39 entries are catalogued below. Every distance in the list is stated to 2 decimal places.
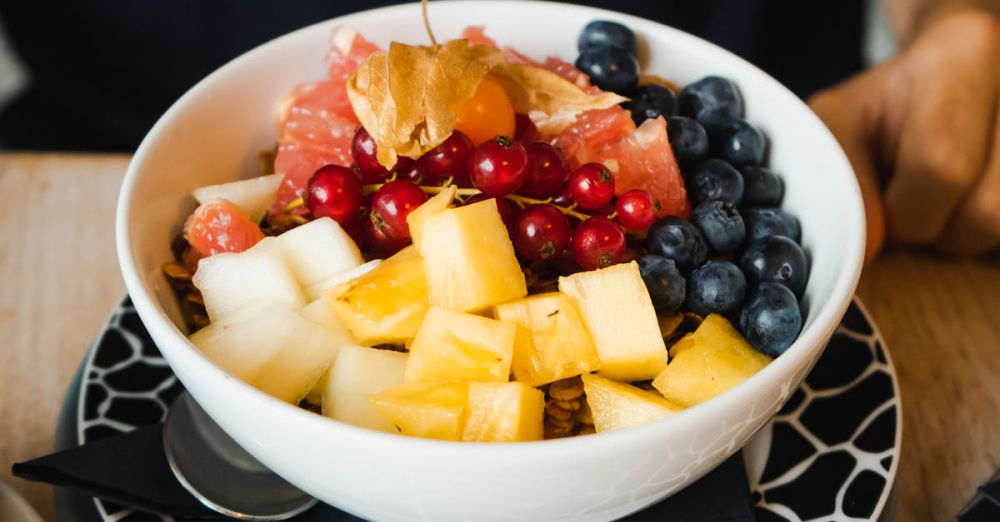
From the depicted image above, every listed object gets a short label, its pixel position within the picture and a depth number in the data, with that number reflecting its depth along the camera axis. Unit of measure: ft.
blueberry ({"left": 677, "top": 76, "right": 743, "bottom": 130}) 1.64
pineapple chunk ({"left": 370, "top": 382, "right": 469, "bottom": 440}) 1.39
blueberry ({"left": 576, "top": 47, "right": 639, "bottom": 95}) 1.64
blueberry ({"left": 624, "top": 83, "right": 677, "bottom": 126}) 1.63
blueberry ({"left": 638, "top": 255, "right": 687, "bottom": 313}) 1.49
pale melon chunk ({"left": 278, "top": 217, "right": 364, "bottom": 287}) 1.50
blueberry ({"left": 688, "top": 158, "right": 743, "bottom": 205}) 1.58
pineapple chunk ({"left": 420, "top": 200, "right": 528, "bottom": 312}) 1.44
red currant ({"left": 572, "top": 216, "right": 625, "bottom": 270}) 1.50
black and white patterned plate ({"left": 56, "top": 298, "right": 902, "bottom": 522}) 1.49
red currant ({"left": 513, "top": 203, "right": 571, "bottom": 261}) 1.50
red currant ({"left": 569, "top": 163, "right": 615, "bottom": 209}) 1.52
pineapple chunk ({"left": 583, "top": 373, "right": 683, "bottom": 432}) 1.42
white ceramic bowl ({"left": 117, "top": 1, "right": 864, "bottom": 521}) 1.35
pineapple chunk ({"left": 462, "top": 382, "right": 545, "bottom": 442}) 1.40
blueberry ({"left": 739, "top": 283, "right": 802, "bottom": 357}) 1.48
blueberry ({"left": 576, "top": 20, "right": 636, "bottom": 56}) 1.66
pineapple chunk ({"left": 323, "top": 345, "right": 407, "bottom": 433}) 1.43
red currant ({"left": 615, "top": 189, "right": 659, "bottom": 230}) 1.53
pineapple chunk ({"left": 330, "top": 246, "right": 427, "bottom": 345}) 1.45
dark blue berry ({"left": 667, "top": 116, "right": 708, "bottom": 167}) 1.61
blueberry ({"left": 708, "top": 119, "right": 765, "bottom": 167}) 1.61
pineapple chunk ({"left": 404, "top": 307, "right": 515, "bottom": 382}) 1.42
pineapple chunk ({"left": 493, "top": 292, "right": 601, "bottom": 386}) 1.44
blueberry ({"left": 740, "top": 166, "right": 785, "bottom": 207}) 1.60
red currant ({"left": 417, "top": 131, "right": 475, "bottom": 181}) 1.54
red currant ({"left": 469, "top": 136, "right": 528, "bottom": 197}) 1.50
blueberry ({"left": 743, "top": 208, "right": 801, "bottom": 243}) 1.57
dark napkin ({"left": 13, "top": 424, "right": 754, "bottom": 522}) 1.47
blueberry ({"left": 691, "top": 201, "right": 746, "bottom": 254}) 1.55
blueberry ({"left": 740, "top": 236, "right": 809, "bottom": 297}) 1.52
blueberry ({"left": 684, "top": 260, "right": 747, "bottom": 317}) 1.51
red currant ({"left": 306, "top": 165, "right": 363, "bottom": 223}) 1.53
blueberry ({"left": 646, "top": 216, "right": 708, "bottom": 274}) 1.52
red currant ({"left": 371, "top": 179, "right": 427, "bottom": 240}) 1.50
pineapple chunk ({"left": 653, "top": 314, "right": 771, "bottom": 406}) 1.44
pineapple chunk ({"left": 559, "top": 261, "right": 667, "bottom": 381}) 1.45
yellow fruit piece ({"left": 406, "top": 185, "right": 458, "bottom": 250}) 1.48
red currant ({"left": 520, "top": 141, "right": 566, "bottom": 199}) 1.54
